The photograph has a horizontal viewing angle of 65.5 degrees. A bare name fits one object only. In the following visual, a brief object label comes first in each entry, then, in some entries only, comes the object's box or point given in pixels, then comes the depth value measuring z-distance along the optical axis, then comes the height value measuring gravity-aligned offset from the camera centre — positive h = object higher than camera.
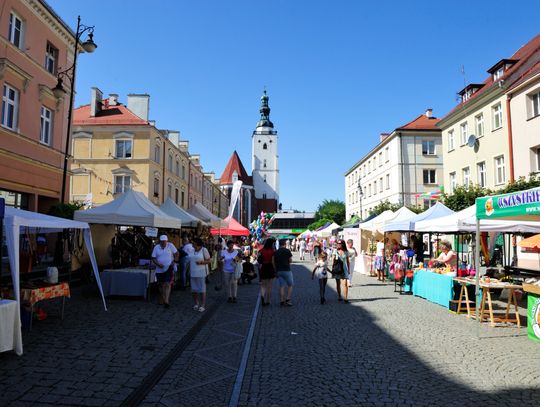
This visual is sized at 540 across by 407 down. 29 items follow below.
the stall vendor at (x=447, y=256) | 12.30 -0.26
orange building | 16.10 +5.89
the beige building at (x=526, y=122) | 20.80 +6.43
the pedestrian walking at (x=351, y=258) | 13.86 -0.41
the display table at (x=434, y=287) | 10.86 -1.12
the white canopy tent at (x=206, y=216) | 22.31 +1.49
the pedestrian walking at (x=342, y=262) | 11.59 -0.45
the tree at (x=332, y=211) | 82.49 +7.32
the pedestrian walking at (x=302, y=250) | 36.38 -0.42
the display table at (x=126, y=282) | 11.62 -1.10
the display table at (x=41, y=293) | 7.64 -0.97
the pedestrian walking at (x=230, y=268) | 11.49 -0.65
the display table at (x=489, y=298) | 8.76 -1.01
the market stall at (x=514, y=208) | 6.41 +0.67
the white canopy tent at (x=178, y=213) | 18.12 +1.33
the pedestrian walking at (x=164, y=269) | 10.55 -0.65
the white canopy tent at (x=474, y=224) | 10.52 +0.60
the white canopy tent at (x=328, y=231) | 33.19 +1.17
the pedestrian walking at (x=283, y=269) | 10.98 -0.64
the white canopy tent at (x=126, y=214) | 12.27 +0.84
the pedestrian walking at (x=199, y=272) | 10.00 -0.67
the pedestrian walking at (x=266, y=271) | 11.21 -0.70
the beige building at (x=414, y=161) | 41.22 +8.47
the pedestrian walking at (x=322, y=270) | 11.51 -0.68
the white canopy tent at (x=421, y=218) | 15.24 +1.08
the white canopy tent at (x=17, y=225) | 6.41 +0.30
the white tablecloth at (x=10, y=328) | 5.84 -1.23
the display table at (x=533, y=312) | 7.17 -1.10
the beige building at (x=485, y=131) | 23.25 +7.50
